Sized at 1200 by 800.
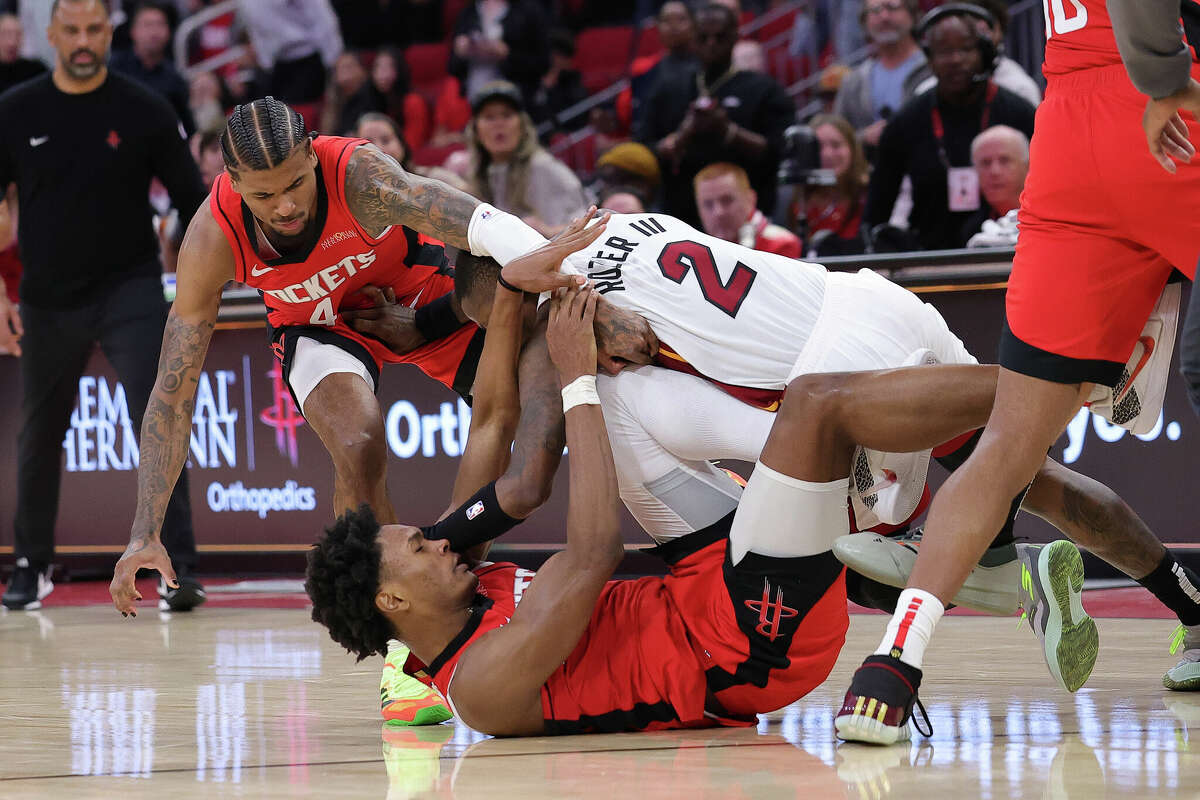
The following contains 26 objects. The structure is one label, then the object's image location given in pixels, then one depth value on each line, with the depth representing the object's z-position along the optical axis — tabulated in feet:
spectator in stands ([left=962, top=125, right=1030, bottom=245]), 42.98
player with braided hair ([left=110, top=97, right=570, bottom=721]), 25.80
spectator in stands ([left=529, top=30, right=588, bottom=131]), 75.20
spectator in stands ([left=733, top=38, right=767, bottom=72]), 65.26
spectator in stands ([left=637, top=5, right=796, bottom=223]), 52.65
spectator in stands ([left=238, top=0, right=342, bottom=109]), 77.82
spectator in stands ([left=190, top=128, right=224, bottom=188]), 58.65
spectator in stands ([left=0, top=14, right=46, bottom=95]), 71.15
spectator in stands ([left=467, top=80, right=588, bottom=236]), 53.06
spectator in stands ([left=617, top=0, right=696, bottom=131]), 59.17
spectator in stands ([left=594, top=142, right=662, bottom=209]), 53.88
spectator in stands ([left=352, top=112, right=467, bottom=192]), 52.70
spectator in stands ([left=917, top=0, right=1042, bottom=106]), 48.57
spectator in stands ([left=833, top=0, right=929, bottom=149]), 53.62
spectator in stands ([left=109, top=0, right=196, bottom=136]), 72.84
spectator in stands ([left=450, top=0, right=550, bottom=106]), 71.82
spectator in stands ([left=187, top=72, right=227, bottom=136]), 76.95
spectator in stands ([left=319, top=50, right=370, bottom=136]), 72.90
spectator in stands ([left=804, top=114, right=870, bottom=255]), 51.37
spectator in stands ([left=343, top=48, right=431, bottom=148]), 72.95
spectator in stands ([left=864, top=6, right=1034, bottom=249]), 45.24
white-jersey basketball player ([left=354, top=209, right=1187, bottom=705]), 22.47
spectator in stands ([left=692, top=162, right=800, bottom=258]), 47.47
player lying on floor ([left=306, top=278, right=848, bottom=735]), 20.74
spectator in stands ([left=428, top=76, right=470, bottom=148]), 75.05
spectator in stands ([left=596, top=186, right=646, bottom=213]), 50.06
